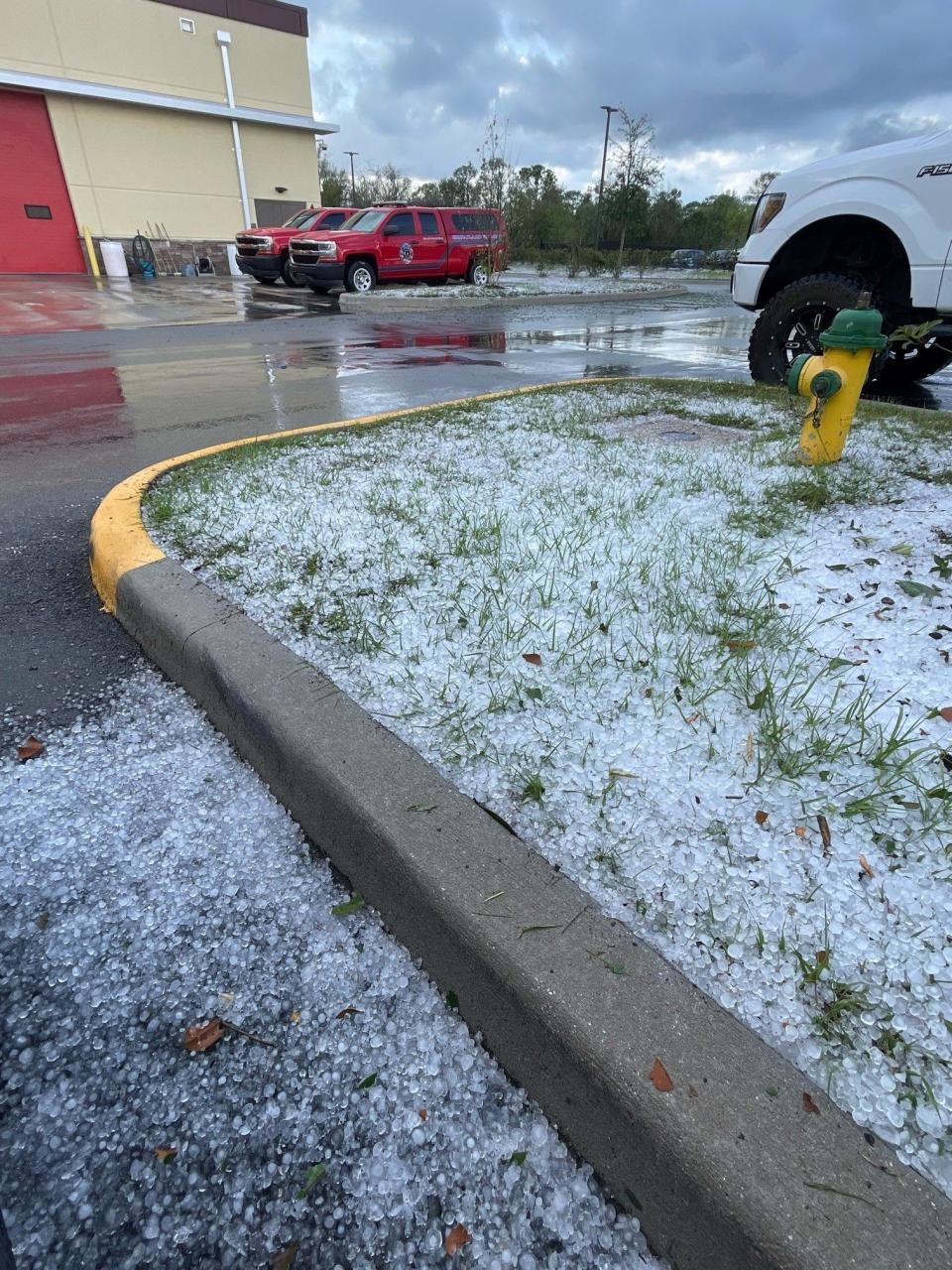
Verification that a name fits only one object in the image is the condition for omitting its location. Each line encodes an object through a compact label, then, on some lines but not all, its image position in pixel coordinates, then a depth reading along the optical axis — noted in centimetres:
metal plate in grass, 459
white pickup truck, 475
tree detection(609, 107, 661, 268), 3041
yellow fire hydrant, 339
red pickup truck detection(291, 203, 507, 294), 1788
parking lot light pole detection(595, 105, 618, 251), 3216
